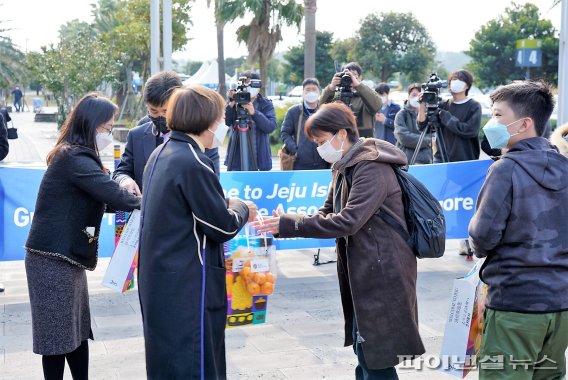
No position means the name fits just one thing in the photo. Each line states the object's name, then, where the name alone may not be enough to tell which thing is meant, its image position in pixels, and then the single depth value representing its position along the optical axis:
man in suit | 4.52
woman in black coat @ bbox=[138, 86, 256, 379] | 3.05
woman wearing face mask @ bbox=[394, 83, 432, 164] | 8.55
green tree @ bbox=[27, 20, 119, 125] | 28.08
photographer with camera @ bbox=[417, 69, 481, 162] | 7.68
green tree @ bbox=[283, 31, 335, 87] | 53.28
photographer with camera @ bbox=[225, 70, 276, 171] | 7.61
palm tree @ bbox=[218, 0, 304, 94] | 25.19
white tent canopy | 43.75
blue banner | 6.33
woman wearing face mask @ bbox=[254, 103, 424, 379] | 3.55
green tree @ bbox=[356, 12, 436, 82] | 50.69
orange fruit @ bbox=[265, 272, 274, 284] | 3.58
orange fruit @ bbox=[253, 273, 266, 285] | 3.55
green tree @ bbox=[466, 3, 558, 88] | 48.44
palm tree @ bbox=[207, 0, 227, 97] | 28.70
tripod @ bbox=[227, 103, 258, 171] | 7.62
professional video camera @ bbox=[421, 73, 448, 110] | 7.70
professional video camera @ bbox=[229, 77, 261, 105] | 7.57
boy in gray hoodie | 3.07
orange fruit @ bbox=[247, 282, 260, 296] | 3.55
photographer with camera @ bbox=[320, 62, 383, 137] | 7.53
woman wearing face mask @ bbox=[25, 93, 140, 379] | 3.81
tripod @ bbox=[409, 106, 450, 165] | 7.71
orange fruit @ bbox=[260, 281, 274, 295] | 3.58
